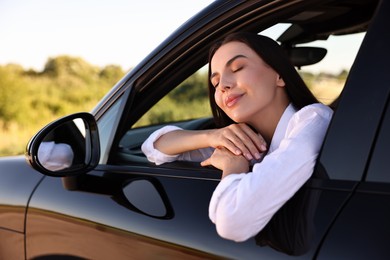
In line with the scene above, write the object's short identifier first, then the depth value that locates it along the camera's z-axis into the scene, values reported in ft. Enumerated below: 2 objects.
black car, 4.86
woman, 5.08
